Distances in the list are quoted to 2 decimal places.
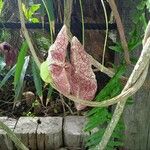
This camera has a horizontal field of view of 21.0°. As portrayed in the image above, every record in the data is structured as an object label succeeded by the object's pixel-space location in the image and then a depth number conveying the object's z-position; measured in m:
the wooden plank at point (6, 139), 1.73
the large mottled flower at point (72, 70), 0.70
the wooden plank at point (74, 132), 1.72
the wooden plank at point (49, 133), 1.72
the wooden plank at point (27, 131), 1.72
